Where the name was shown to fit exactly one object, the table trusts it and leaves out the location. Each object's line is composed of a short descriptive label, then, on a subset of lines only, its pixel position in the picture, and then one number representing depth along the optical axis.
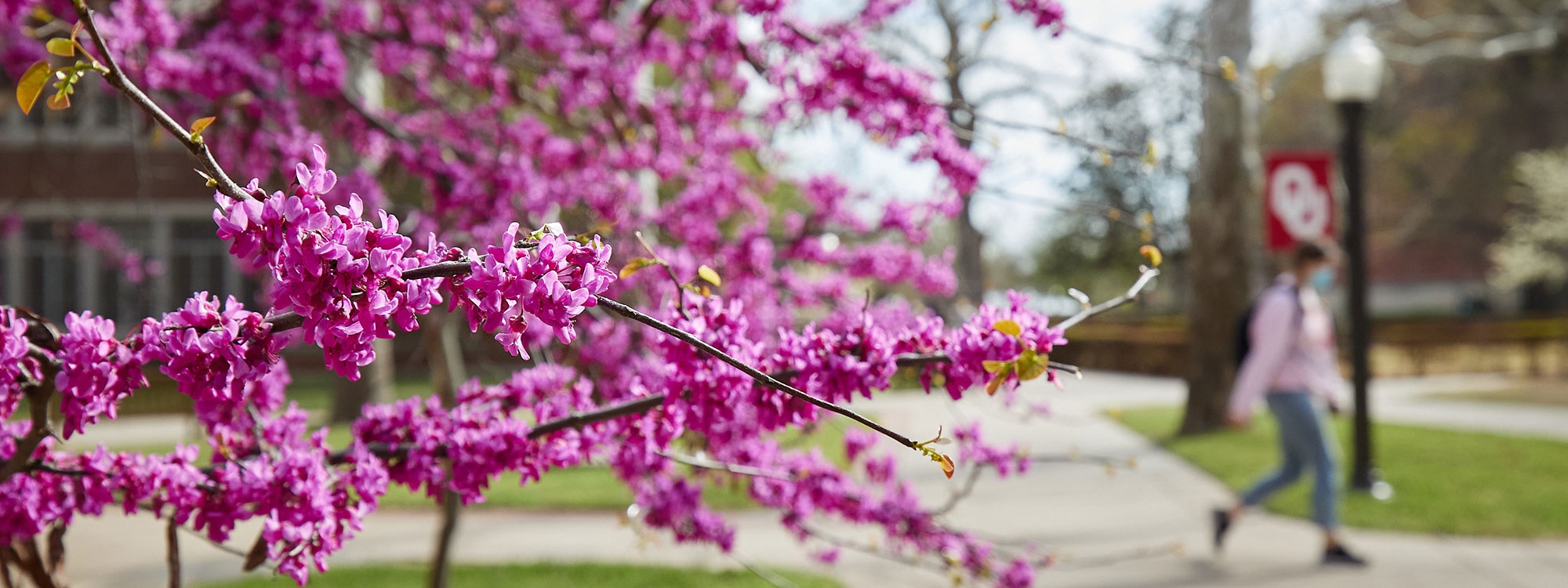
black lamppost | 8.66
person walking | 5.70
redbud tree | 1.39
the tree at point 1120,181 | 21.17
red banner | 8.86
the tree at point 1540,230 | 20.89
